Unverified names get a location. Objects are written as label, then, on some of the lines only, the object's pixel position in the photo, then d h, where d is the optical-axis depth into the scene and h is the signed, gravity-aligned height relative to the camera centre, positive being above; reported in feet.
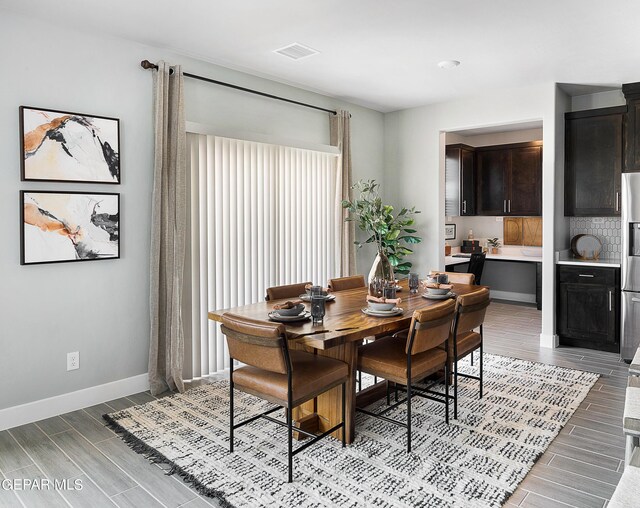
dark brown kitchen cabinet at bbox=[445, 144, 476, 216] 25.62 +3.69
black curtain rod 12.42 +4.92
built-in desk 23.75 -0.52
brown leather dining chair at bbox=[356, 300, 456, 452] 9.25 -2.22
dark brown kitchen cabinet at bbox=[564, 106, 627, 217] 16.85 +3.12
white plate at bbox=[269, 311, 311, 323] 9.25 -1.33
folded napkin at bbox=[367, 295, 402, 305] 10.46 -1.12
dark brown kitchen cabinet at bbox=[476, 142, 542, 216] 24.52 +3.64
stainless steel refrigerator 15.26 -0.40
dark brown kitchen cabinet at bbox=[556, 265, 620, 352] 16.33 -2.02
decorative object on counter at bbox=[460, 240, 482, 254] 26.78 +0.09
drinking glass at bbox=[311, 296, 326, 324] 9.16 -1.13
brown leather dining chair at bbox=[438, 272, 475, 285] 14.21 -0.89
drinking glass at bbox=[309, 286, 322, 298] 10.73 -0.94
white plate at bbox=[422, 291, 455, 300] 11.74 -1.17
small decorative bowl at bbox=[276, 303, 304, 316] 9.33 -1.21
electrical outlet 11.52 -2.68
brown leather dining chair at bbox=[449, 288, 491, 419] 10.64 -1.67
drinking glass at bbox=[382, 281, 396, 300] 11.00 -0.99
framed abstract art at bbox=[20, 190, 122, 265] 10.69 +0.53
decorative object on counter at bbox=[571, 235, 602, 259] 18.33 +0.06
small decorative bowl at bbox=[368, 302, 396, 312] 10.03 -1.21
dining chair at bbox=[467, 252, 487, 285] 24.06 -0.71
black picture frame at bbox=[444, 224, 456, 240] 27.20 +0.95
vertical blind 13.88 +0.78
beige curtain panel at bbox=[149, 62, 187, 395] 12.46 +0.44
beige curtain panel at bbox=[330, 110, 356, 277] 18.22 +2.57
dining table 8.48 -1.52
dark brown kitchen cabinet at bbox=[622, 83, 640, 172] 16.01 +4.04
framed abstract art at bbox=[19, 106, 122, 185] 10.62 +2.37
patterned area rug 7.97 -3.93
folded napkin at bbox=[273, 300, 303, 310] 9.32 -1.10
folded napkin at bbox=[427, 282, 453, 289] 12.05 -0.94
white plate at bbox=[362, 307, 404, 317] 9.91 -1.32
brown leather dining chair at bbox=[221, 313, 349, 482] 8.11 -2.26
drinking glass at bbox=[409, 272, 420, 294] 12.87 -0.92
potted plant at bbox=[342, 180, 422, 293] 18.64 +1.03
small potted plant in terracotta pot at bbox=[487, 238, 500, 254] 26.94 +0.21
